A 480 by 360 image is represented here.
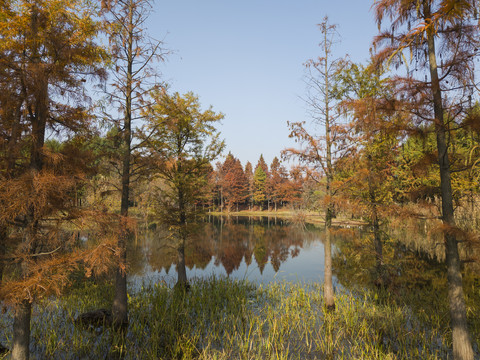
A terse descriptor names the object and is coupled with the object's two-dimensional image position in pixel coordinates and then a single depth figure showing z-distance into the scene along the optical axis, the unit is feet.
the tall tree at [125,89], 32.07
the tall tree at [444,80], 20.89
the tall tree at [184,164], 48.08
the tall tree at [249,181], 243.77
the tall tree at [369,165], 37.50
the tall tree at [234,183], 222.48
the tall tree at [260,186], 225.97
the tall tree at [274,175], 214.69
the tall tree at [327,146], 37.99
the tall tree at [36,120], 16.58
